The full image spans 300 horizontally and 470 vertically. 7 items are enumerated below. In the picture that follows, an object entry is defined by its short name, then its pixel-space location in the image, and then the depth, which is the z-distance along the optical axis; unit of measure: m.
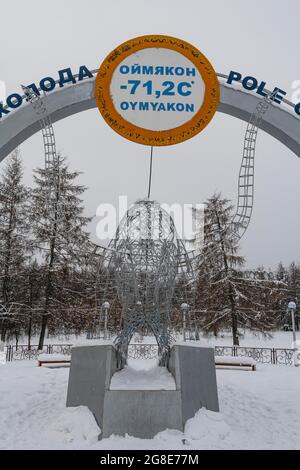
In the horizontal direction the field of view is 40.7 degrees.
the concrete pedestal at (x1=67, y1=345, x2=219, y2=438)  7.32
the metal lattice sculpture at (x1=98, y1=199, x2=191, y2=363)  8.13
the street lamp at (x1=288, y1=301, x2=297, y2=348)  18.18
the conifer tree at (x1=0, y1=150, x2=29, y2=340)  22.85
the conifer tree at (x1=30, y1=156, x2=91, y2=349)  22.78
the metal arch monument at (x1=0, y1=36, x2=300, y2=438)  7.41
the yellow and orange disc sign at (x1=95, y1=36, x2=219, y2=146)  7.70
